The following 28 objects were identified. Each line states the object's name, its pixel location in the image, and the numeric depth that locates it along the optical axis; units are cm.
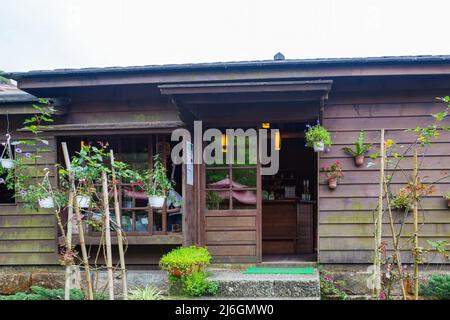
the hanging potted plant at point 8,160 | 692
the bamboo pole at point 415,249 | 453
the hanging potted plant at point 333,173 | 689
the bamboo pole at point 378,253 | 463
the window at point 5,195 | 843
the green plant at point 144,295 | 537
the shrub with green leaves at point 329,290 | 651
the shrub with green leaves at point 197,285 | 600
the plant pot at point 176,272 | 607
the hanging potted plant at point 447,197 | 674
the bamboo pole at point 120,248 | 458
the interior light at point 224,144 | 728
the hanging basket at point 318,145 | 665
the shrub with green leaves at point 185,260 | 605
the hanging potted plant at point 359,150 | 683
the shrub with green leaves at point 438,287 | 610
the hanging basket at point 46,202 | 655
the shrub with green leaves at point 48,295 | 473
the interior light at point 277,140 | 818
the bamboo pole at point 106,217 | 446
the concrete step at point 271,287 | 591
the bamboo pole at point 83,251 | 441
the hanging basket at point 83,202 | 555
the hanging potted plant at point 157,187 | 664
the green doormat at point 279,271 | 661
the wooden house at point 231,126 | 650
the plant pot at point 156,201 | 663
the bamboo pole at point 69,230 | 430
